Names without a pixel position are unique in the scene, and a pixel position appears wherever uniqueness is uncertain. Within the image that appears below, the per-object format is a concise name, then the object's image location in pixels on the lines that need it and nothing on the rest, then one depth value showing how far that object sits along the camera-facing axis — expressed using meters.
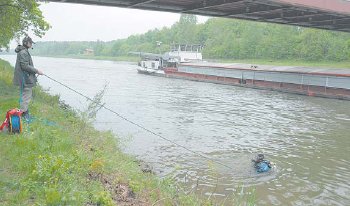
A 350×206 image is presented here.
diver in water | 9.84
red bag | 7.40
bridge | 17.94
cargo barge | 29.56
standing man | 8.17
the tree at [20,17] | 14.01
